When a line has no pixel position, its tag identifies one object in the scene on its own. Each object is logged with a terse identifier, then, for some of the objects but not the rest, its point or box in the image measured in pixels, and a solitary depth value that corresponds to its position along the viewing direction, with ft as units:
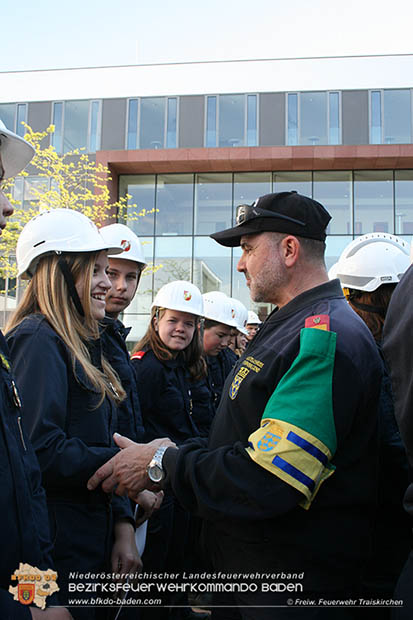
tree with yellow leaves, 59.11
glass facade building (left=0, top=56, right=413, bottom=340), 74.69
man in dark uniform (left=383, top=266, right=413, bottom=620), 6.10
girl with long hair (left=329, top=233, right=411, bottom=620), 9.01
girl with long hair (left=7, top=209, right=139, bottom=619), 8.07
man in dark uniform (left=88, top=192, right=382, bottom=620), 7.02
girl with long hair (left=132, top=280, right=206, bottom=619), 14.80
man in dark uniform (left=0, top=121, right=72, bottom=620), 5.47
